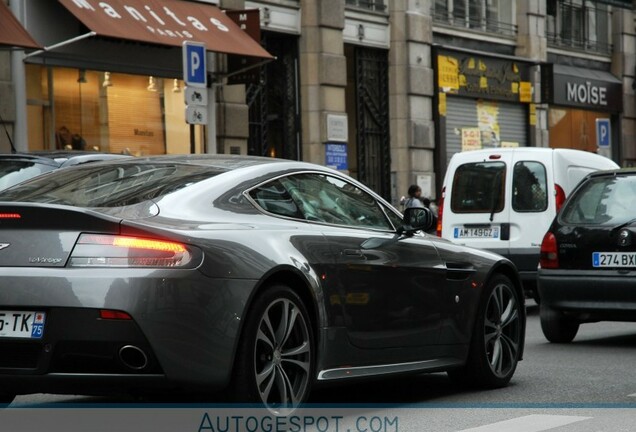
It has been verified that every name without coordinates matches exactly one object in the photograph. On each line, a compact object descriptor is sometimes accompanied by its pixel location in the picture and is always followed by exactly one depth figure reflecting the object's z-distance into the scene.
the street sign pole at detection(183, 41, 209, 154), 16.61
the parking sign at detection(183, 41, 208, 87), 16.84
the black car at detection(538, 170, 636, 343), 11.46
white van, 16.22
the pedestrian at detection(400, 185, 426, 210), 22.39
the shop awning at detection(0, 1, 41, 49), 17.69
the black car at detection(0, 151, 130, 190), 11.15
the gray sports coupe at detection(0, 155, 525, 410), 6.05
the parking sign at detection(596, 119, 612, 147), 27.91
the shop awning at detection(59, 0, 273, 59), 19.25
